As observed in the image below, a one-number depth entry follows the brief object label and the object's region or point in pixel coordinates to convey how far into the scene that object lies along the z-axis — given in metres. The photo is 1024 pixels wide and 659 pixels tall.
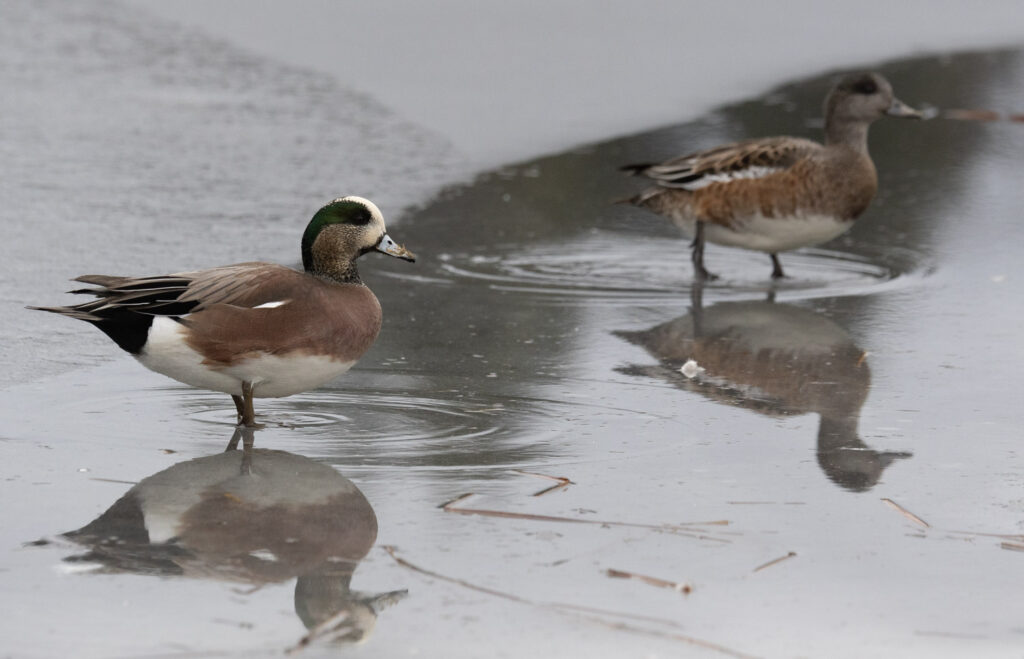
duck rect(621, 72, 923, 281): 15.80
